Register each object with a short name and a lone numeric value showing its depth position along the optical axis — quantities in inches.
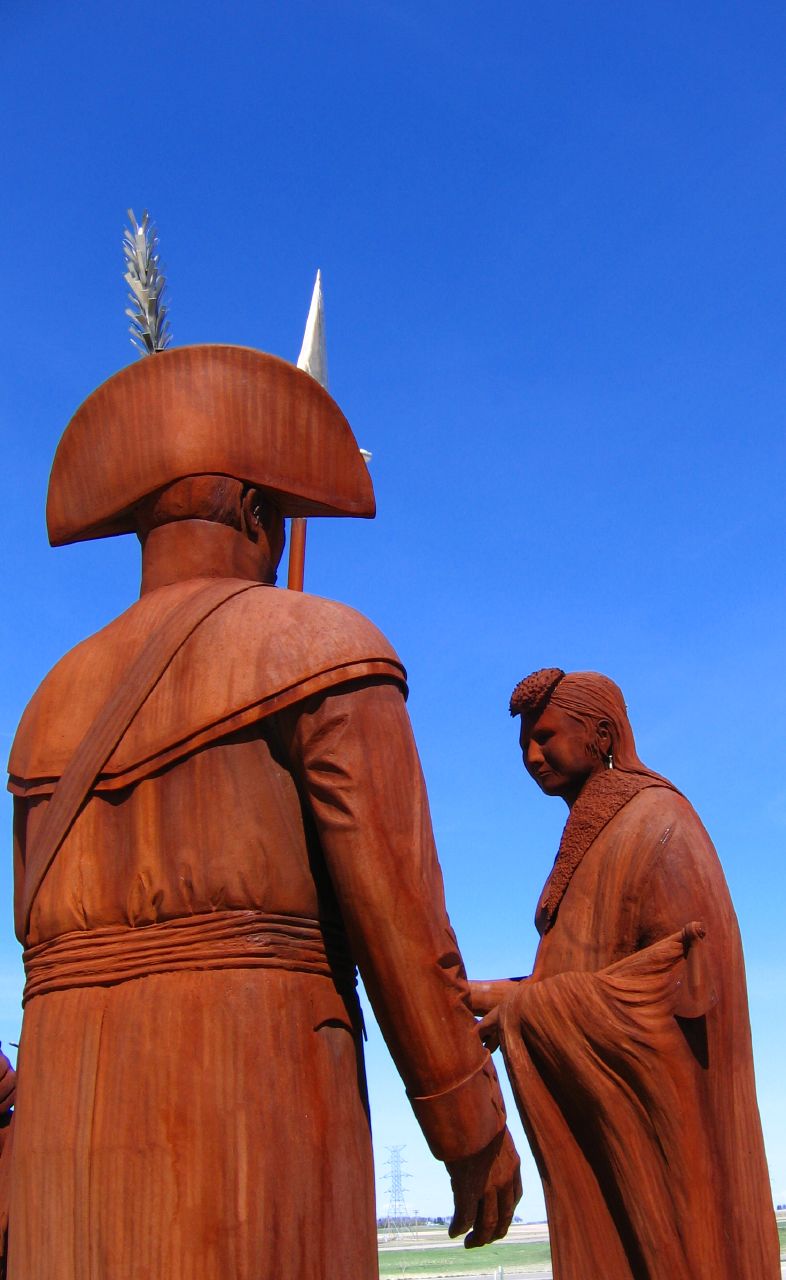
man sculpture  120.6
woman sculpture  162.2
